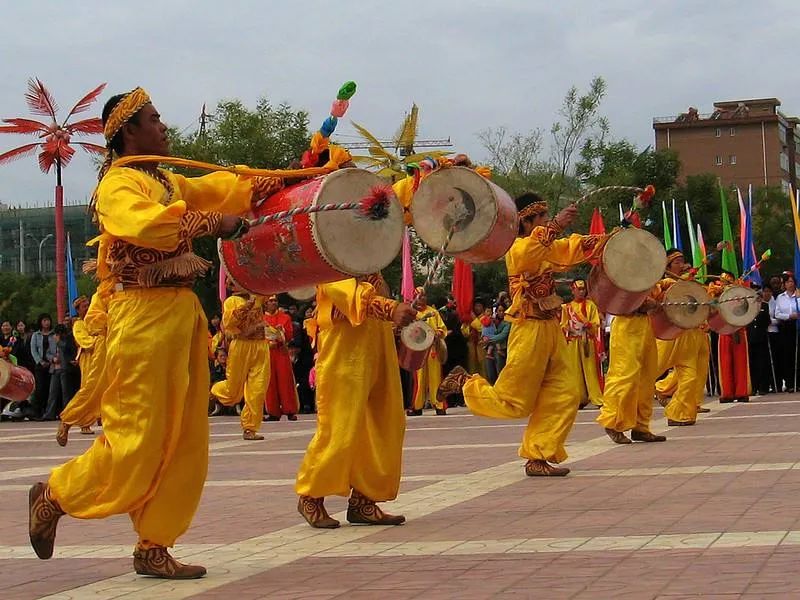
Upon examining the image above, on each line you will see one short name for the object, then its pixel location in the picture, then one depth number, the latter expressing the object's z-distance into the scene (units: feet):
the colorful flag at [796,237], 75.96
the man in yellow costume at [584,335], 66.03
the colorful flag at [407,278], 75.85
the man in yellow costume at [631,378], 39.70
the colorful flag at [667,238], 93.42
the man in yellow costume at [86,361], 38.24
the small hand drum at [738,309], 50.75
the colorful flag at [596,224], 74.49
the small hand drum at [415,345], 33.04
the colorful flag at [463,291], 69.41
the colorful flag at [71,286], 93.57
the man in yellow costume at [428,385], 68.23
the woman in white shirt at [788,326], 69.46
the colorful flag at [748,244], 72.90
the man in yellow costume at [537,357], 31.37
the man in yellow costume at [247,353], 51.13
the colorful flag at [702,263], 52.02
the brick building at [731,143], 319.27
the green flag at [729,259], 76.54
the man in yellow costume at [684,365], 47.26
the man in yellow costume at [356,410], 23.99
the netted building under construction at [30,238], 285.02
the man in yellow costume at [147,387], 18.70
